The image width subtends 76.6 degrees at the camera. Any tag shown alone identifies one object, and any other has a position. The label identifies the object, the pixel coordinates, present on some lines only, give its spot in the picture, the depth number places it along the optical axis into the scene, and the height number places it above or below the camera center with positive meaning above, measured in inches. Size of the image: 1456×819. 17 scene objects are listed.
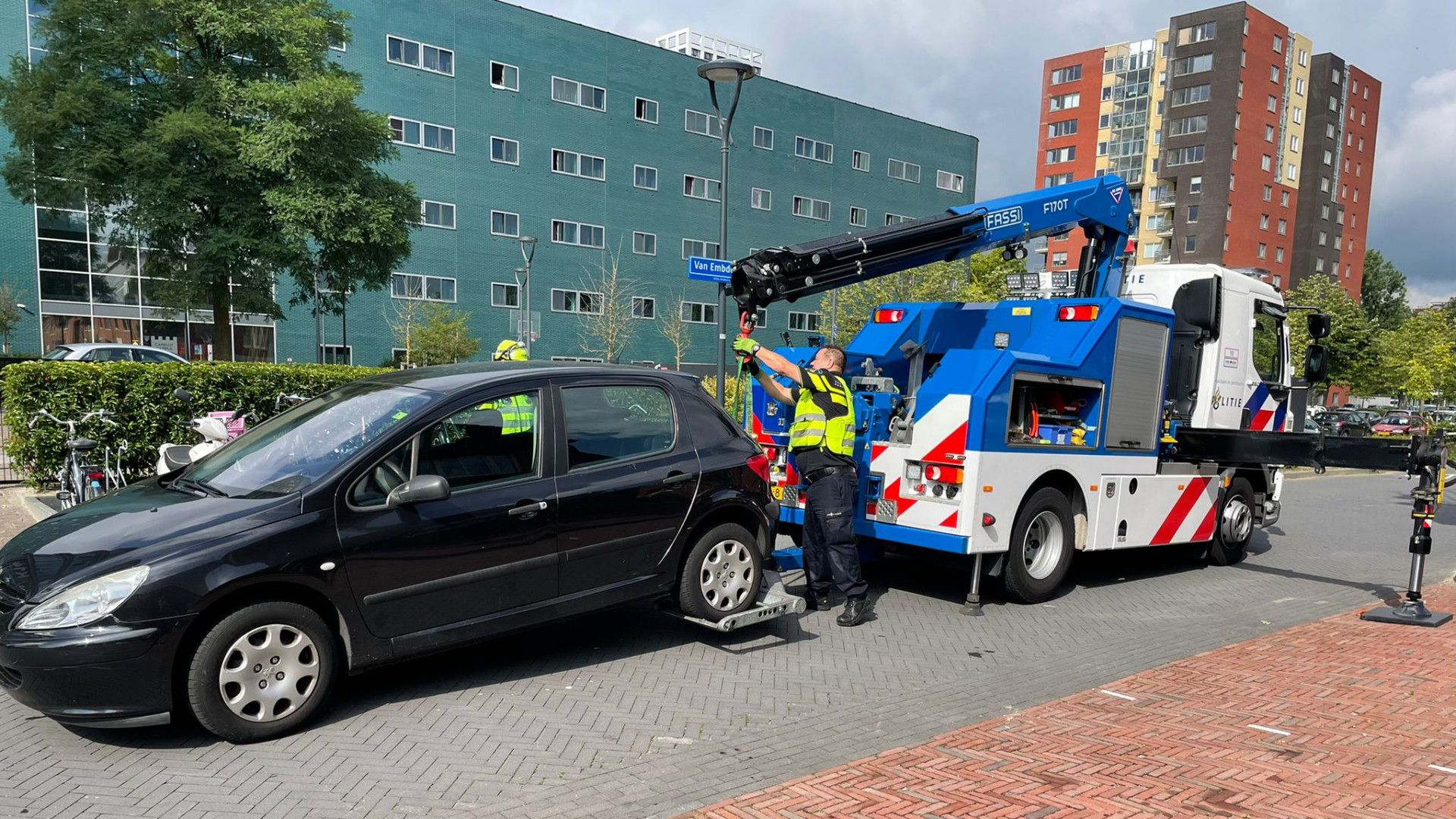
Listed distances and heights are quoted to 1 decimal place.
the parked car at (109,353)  832.3 -35.1
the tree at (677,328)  1668.3 +18.1
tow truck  264.5 -15.8
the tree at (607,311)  1492.7 +42.6
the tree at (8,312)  1277.1 -0.4
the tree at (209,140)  792.9 +157.6
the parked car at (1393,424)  1492.4 -98.9
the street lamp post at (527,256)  1289.6 +107.8
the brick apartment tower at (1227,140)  2338.8 +603.8
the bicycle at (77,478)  299.7 -56.3
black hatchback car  150.9 -41.4
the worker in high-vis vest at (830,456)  249.0 -30.3
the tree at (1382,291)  3240.7 +271.1
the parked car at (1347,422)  1406.3 -92.3
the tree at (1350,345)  1775.3 +39.1
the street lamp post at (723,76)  438.0 +128.0
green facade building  1408.7 +290.7
